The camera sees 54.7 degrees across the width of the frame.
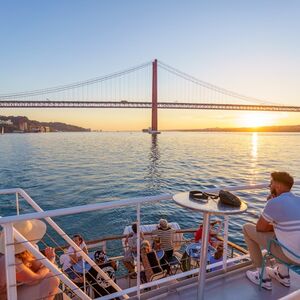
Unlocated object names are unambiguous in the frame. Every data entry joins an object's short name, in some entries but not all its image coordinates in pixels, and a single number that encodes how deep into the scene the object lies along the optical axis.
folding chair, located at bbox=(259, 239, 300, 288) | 1.92
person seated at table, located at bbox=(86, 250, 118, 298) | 3.25
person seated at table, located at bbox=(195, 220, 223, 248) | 4.77
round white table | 1.58
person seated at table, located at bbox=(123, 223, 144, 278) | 4.41
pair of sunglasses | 1.79
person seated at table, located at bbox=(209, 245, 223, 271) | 4.24
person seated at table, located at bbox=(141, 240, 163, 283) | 3.60
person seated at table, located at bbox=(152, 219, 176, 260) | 4.68
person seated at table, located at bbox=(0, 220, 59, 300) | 1.62
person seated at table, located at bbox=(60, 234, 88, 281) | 3.87
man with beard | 1.94
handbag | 1.68
